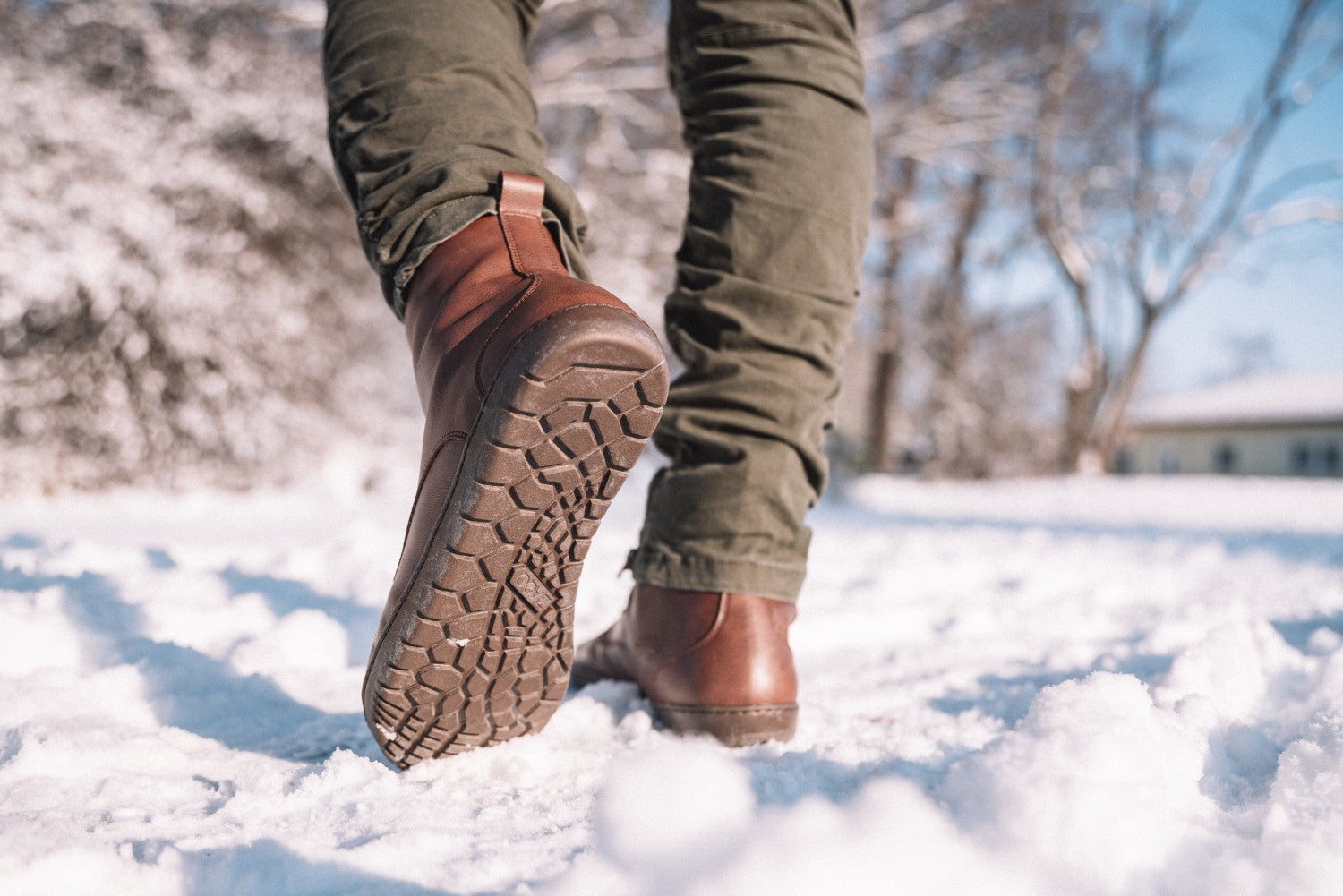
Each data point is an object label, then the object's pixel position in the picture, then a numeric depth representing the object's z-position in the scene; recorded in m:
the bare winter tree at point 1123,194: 9.23
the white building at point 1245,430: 24.34
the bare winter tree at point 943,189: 6.62
